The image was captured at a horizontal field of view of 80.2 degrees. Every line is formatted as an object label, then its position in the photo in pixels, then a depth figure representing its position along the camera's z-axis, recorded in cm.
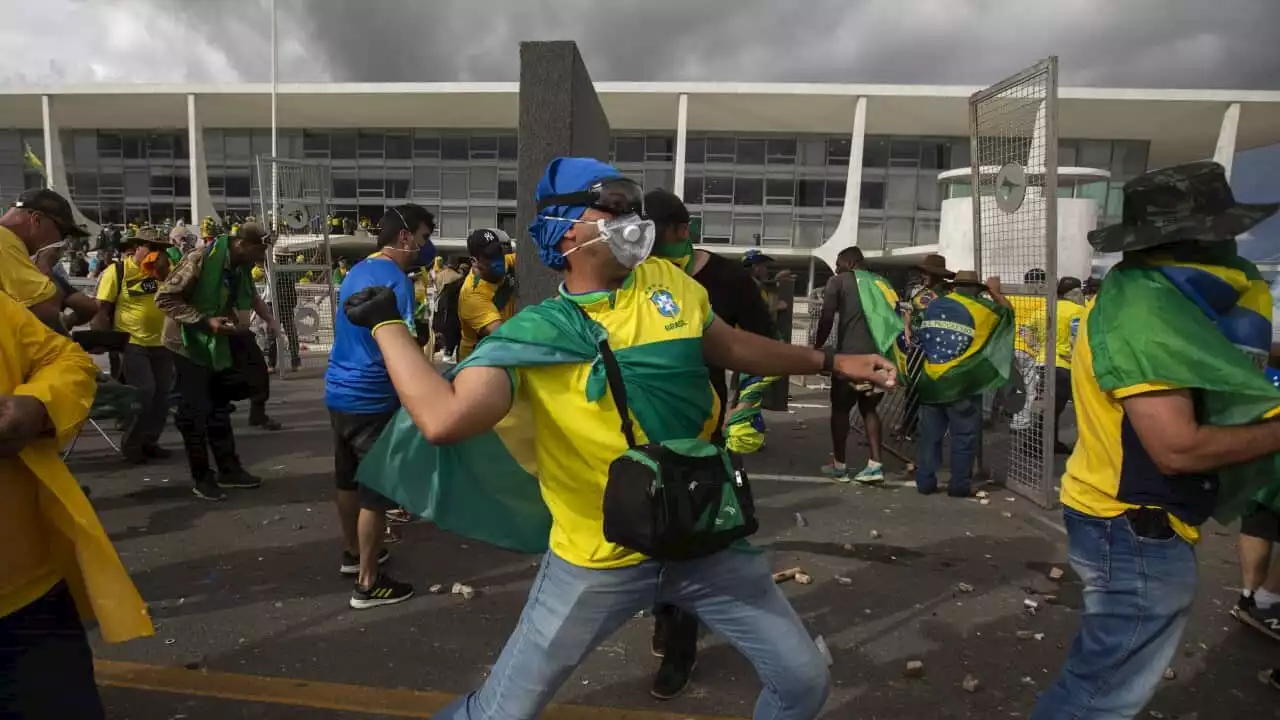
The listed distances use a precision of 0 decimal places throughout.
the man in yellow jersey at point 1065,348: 778
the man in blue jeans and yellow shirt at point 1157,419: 195
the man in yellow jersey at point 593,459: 194
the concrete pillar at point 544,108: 335
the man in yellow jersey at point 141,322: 645
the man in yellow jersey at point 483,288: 583
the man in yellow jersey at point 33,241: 351
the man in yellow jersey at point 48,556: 184
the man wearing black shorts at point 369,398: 400
